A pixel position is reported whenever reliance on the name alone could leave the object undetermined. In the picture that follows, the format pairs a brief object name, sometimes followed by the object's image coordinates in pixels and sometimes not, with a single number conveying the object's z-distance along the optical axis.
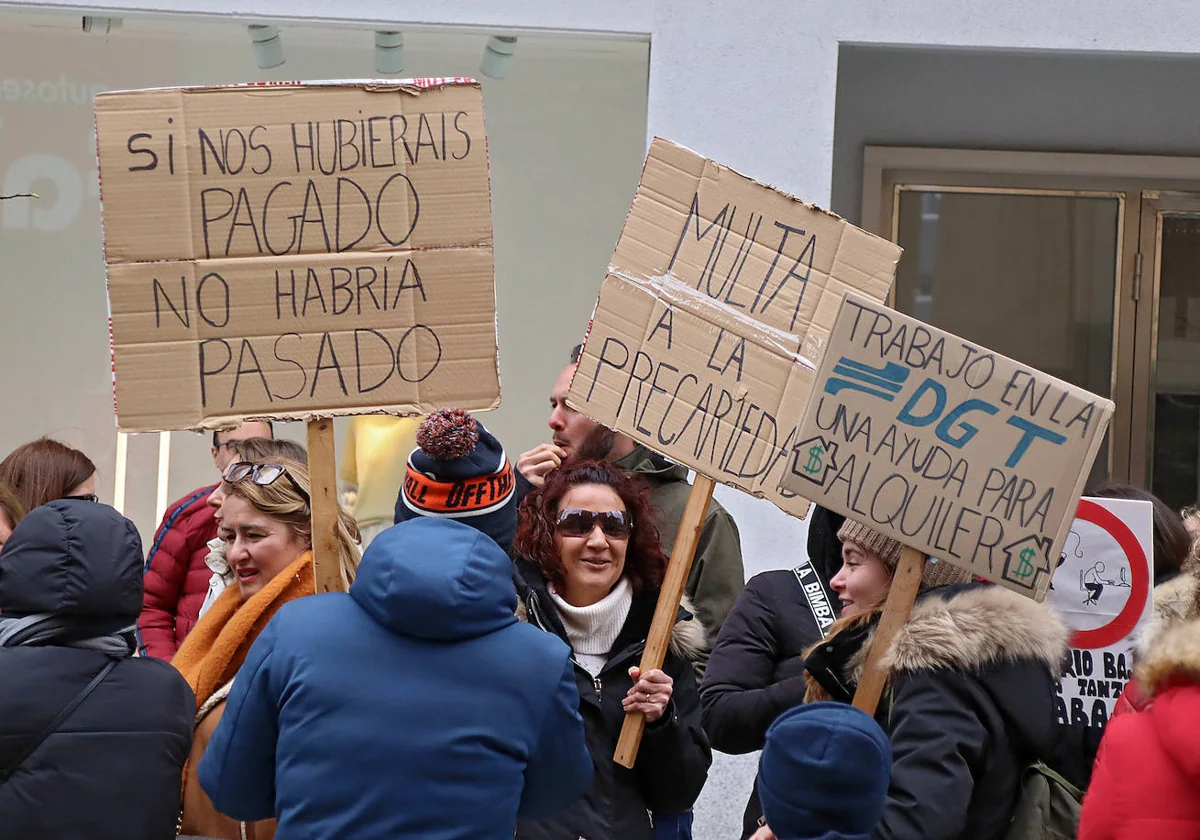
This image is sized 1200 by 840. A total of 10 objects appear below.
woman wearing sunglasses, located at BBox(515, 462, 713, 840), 7.29
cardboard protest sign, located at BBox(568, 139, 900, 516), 7.56
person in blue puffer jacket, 5.41
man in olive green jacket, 8.94
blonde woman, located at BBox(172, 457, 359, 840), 7.02
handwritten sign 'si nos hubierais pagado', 6.98
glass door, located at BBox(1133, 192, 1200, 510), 14.52
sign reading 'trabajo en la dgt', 6.61
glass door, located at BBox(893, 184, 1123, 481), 14.65
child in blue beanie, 5.20
